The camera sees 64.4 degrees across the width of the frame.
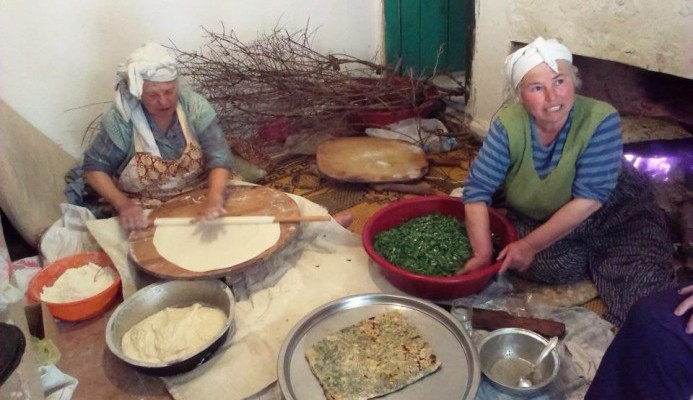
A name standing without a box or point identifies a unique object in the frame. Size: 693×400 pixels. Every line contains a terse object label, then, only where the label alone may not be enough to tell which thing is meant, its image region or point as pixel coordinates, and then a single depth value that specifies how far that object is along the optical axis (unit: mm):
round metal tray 1672
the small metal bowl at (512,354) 1813
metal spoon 1775
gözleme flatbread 1673
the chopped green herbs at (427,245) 2105
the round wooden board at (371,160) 3027
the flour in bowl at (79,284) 2131
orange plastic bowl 2077
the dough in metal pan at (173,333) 1866
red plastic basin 1989
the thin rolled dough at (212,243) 2129
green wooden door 3844
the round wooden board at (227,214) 2088
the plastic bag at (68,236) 2375
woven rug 2930
